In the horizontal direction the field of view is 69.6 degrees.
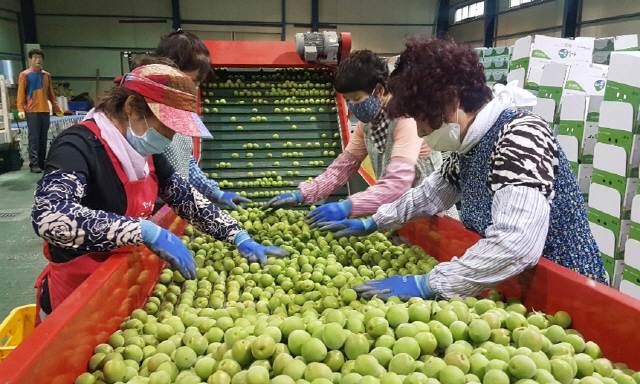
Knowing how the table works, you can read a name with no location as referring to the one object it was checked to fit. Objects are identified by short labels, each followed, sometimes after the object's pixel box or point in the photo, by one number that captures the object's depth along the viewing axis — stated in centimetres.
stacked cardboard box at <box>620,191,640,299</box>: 362
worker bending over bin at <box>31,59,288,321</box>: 160
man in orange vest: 853
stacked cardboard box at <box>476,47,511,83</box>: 692
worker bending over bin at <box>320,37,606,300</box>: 153
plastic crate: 233
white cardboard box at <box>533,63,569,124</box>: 472
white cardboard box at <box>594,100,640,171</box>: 358
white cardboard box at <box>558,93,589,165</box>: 434
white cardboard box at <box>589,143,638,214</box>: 370
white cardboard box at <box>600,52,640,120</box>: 353
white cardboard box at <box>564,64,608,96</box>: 482
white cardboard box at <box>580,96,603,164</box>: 421
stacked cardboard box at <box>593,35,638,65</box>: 493
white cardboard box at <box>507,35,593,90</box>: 518
